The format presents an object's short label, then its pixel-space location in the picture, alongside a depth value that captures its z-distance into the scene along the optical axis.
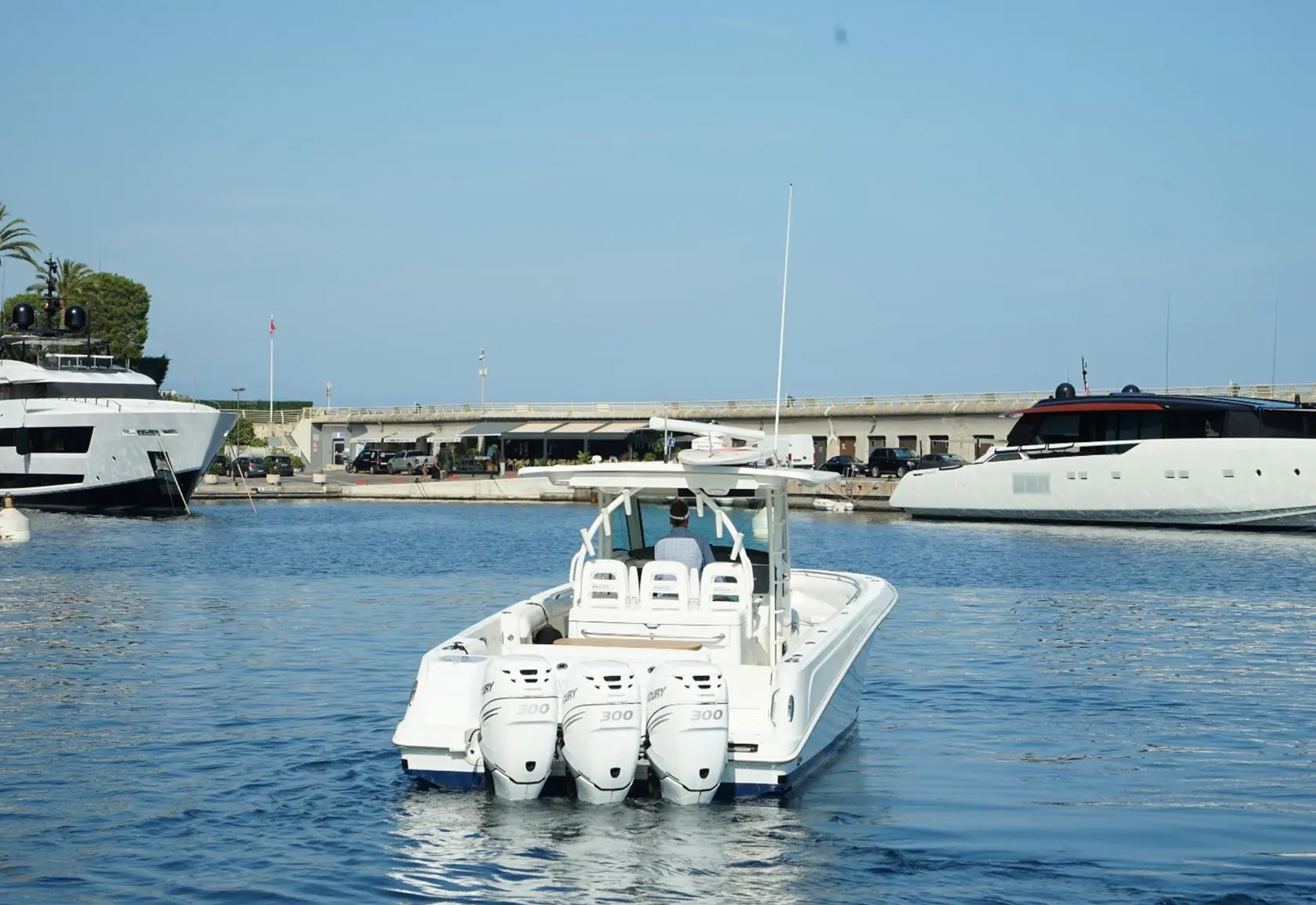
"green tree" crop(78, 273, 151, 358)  109.81
